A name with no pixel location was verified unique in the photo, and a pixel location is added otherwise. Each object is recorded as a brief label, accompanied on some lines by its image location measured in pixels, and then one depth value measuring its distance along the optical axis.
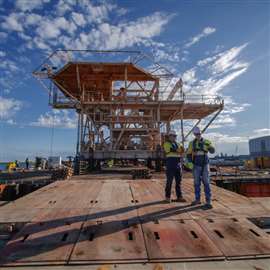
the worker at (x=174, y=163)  6.16
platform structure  21.53
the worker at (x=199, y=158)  5.77
